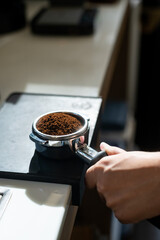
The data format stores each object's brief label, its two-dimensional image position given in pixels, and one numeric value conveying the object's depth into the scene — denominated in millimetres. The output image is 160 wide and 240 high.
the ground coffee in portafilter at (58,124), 481
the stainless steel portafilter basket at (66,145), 462
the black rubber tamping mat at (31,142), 464
